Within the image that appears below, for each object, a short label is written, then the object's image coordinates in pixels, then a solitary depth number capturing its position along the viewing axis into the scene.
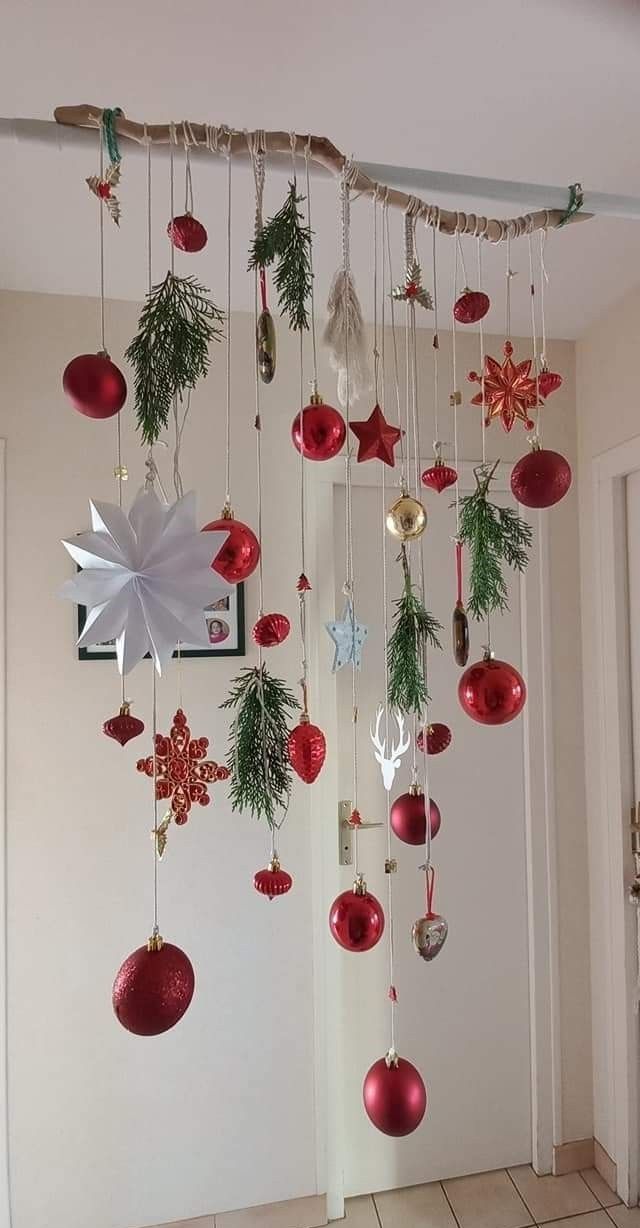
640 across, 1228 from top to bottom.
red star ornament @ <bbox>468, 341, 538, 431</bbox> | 0.77
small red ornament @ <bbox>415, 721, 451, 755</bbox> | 0.76
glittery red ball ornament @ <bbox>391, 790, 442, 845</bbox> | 0.70
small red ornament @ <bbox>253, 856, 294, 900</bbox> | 0.64
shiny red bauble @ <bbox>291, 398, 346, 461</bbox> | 0.64
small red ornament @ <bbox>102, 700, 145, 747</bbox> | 0.69
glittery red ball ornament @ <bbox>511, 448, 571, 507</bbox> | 0.71
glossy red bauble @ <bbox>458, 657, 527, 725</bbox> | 0.67
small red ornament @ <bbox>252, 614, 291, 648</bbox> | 0.66
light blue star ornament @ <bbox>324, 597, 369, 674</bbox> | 0.77
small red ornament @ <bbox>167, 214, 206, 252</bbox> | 0.63
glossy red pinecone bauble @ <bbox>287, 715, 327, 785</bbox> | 0.63
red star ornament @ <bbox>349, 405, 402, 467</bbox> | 0.71
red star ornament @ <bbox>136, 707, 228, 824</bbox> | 0.63
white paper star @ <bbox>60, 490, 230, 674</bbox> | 0.57
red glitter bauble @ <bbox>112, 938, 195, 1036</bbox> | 0.56
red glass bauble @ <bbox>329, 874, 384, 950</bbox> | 0.65
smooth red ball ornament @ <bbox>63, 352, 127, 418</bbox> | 0.61
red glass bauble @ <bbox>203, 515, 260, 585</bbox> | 0.64
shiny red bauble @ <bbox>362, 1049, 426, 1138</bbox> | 0.62
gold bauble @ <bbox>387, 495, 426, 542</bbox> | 0.67
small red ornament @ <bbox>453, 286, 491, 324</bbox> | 0.76
